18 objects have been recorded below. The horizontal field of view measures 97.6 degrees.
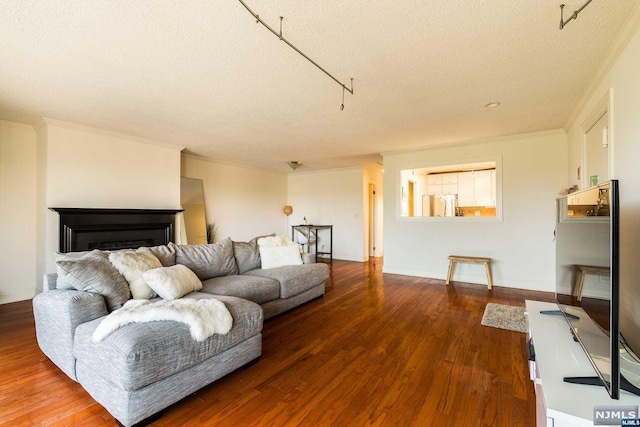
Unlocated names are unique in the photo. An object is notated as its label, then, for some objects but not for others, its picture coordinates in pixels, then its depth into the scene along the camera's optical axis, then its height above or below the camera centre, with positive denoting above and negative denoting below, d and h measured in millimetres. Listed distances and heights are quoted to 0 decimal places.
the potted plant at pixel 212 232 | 6045 -397
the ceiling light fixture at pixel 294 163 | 6129 +1117
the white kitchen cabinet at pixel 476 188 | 6188 +579
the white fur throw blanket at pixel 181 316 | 1721 -662
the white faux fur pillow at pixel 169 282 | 2338 -585
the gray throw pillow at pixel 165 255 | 2883 -429
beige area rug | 2920 -1170
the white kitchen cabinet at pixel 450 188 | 6641 +609
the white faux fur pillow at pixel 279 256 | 3830 -585
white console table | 1005 -702
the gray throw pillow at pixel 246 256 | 3694 -565
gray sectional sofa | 1525 -821
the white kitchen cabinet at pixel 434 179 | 6881 +874
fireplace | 3762 -210
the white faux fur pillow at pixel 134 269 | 2355 -475
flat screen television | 1045 -329
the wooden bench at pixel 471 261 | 4434 -773
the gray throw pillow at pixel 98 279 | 2068 -494
